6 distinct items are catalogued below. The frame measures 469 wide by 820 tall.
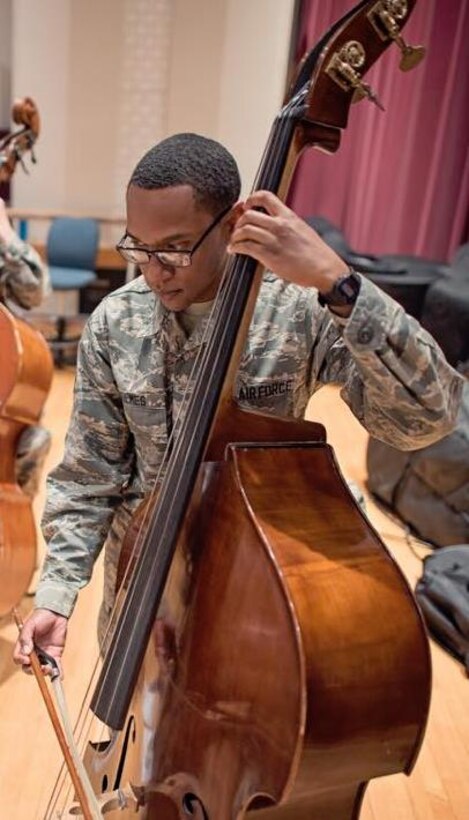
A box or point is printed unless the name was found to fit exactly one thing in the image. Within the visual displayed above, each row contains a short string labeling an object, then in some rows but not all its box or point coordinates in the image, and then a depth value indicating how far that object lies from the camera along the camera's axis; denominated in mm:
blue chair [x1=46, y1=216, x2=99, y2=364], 4684
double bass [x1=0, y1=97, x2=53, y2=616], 1867
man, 784
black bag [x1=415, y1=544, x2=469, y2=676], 2285
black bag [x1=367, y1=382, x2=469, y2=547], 2742
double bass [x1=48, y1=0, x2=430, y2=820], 751
